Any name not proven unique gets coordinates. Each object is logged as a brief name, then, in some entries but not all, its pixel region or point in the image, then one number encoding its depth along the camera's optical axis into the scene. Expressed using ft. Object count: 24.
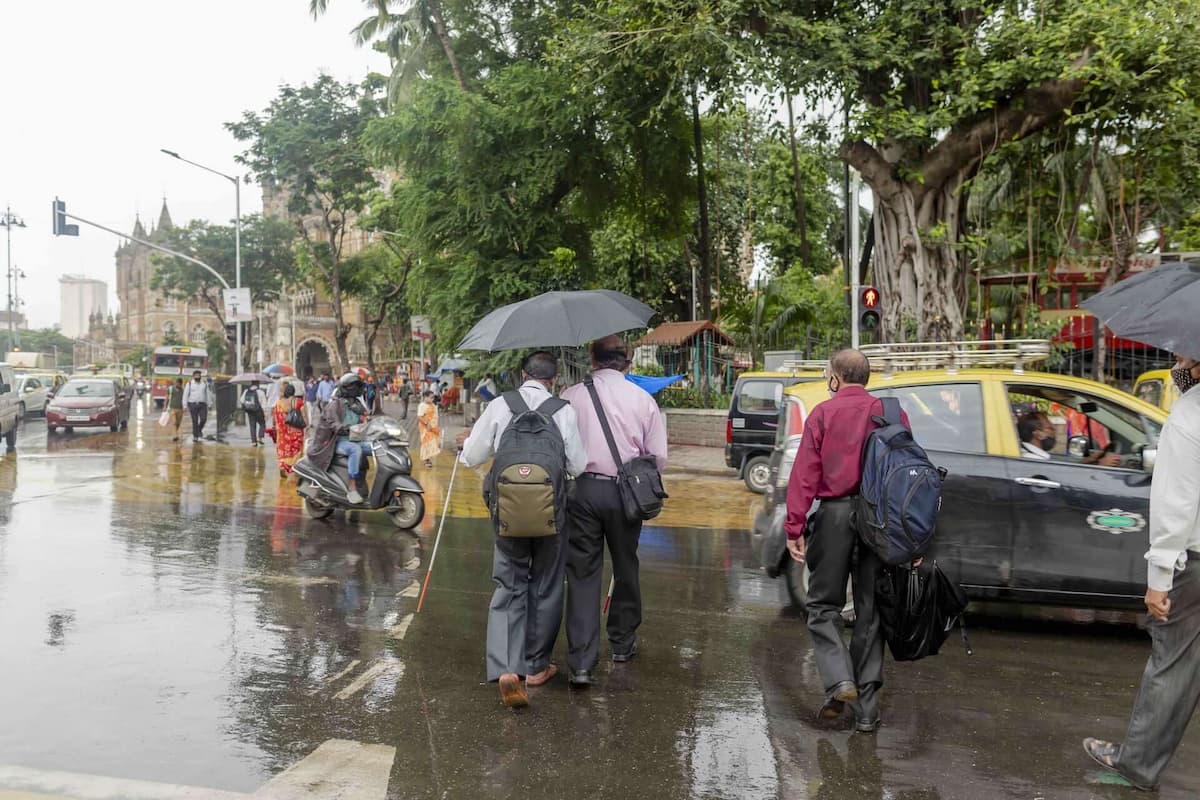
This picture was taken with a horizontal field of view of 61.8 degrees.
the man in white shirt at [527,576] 16.05
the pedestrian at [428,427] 58.85
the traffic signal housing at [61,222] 94.48
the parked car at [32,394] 107.76
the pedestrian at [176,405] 75.41
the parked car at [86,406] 81.66
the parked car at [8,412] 65.05
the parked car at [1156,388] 35.51
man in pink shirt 16.99
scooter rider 35.27
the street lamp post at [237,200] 107.24
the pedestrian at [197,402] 74.18
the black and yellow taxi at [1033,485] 19.13
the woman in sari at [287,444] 51.44
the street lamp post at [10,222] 214.69
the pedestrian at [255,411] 70.44
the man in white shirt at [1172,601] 12.04
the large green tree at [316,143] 109.60
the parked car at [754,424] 47.57
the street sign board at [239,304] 107.96
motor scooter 34.32
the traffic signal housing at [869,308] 49.37
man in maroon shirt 14.89
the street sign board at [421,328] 103.01
